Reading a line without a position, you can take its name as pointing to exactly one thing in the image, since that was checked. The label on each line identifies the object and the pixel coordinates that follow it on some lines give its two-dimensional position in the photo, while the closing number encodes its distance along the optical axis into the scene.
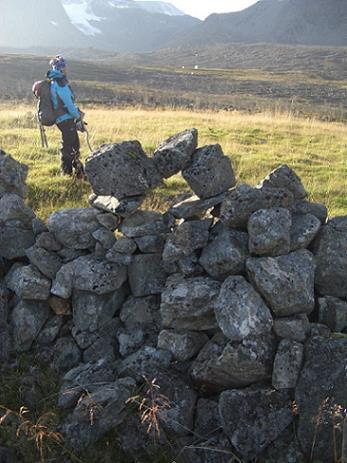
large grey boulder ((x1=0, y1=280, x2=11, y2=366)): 6.48
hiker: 11.05
